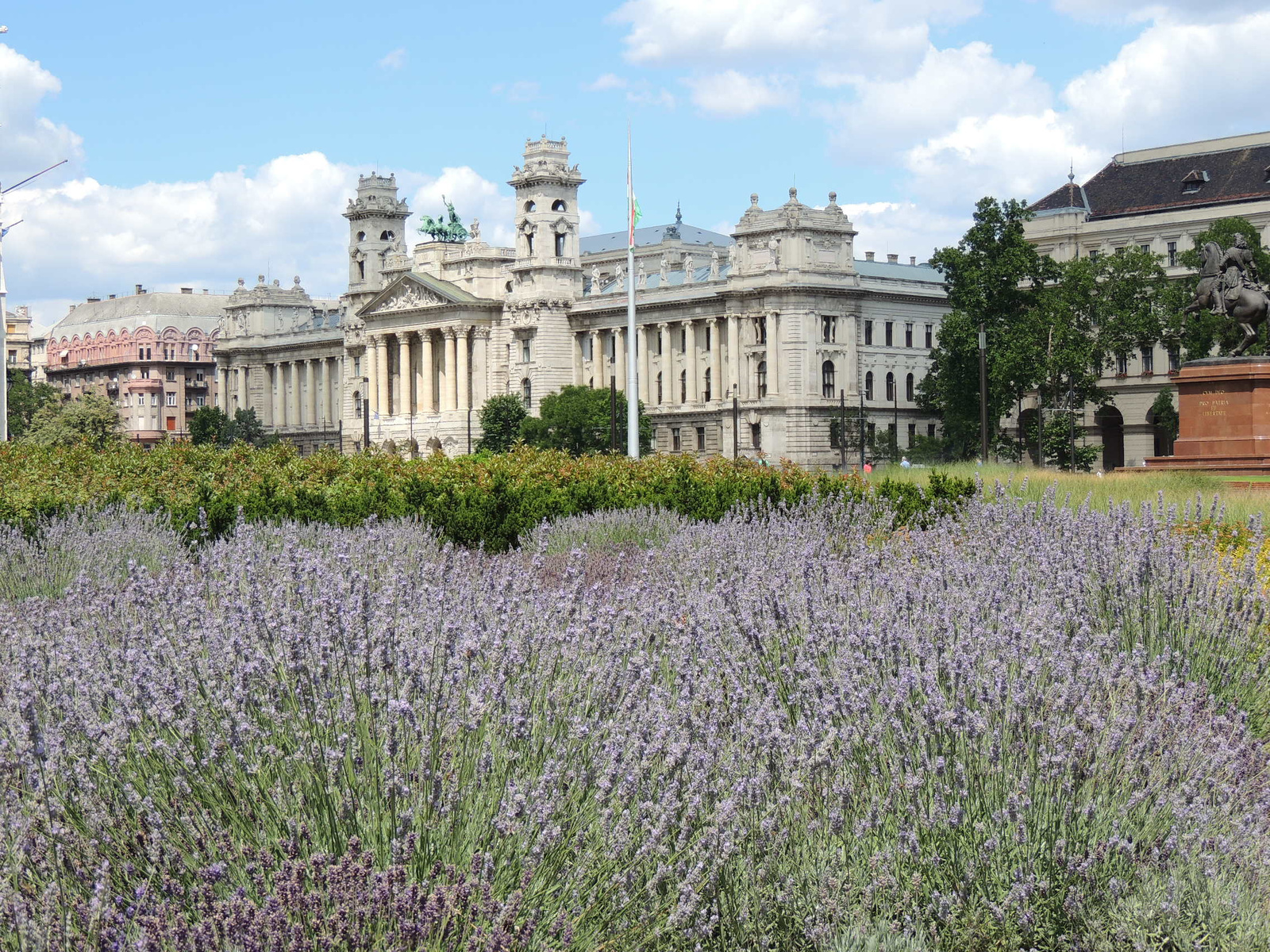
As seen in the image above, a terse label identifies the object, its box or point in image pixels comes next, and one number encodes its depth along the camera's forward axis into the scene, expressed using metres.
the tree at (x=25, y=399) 126.56
